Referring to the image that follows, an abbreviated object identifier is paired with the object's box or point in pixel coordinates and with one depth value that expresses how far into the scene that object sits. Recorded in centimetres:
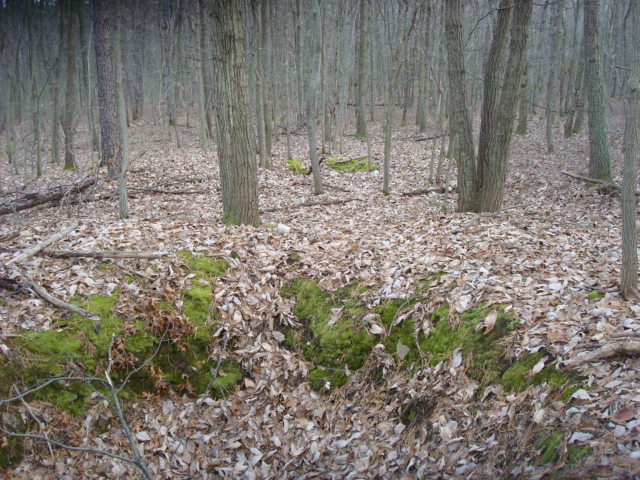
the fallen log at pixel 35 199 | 901
